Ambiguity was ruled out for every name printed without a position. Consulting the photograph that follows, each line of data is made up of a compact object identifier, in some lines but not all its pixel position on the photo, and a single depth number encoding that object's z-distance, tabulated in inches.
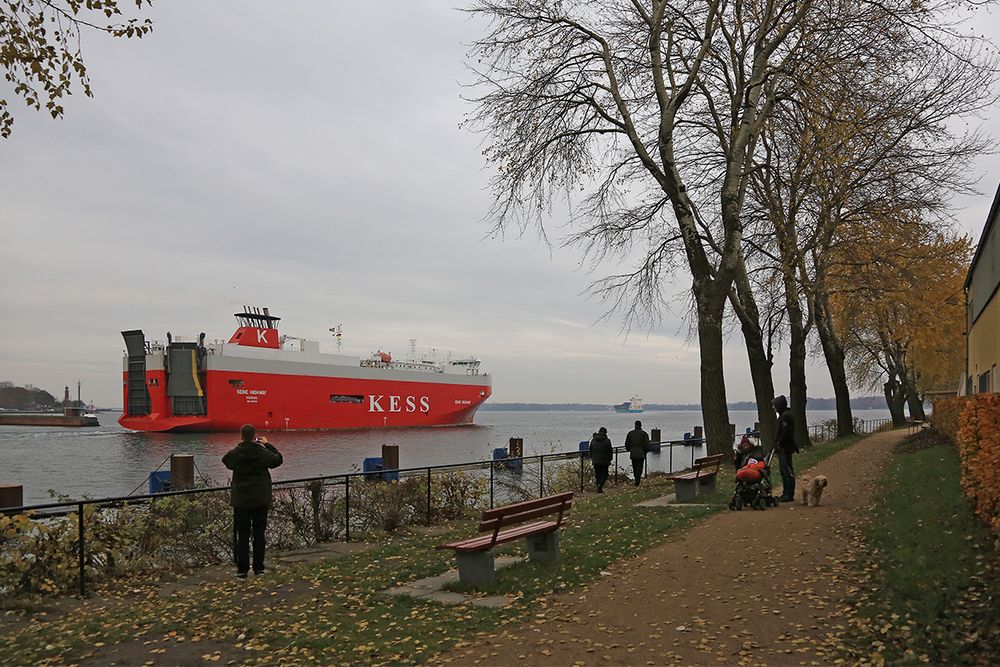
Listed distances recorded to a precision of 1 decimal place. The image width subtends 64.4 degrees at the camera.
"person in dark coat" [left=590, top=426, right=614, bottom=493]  633.6
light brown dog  417.4
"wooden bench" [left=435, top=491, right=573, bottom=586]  271.7
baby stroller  419.2
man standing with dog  435.5
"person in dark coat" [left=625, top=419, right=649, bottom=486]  670.5
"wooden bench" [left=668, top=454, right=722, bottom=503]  479.5
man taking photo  316.2
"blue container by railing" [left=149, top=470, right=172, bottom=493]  639.1
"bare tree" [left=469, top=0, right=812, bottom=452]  609.6
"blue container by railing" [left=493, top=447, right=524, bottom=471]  544.0
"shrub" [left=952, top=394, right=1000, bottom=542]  256.1
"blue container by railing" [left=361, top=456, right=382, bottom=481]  776.3
